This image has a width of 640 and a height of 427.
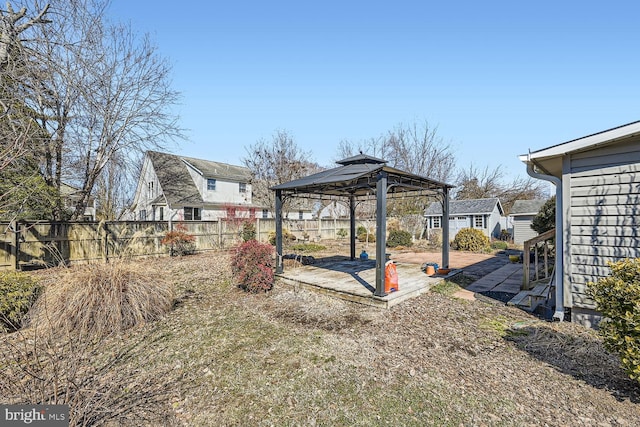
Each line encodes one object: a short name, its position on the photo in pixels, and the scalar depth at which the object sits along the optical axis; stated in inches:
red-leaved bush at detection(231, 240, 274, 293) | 250.4
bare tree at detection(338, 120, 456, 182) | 862.5
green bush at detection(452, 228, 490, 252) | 539.8
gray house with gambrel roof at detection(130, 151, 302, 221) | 789.9
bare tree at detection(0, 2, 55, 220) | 214.1
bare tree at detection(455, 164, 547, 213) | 1126.4
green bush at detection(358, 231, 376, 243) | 695.1
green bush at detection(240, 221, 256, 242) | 546.6
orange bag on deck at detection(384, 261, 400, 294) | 223.0
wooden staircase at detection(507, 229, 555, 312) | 200.4
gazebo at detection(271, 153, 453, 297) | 215.2
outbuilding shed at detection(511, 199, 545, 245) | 684.1
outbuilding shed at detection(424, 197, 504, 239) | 779.4
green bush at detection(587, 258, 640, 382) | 96.5
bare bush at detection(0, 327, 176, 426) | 83.5
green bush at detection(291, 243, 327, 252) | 505.7
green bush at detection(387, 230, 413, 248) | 593.0
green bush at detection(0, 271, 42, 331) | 162.9
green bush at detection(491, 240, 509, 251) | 601.9
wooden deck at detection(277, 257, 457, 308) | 220.2
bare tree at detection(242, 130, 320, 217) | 801.6
